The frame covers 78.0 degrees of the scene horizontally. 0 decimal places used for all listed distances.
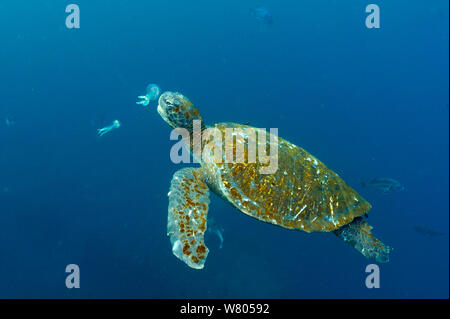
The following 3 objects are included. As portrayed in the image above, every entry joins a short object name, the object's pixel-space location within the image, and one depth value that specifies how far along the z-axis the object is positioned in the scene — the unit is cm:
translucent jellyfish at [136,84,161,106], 583
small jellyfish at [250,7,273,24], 1057
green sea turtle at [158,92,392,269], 333
